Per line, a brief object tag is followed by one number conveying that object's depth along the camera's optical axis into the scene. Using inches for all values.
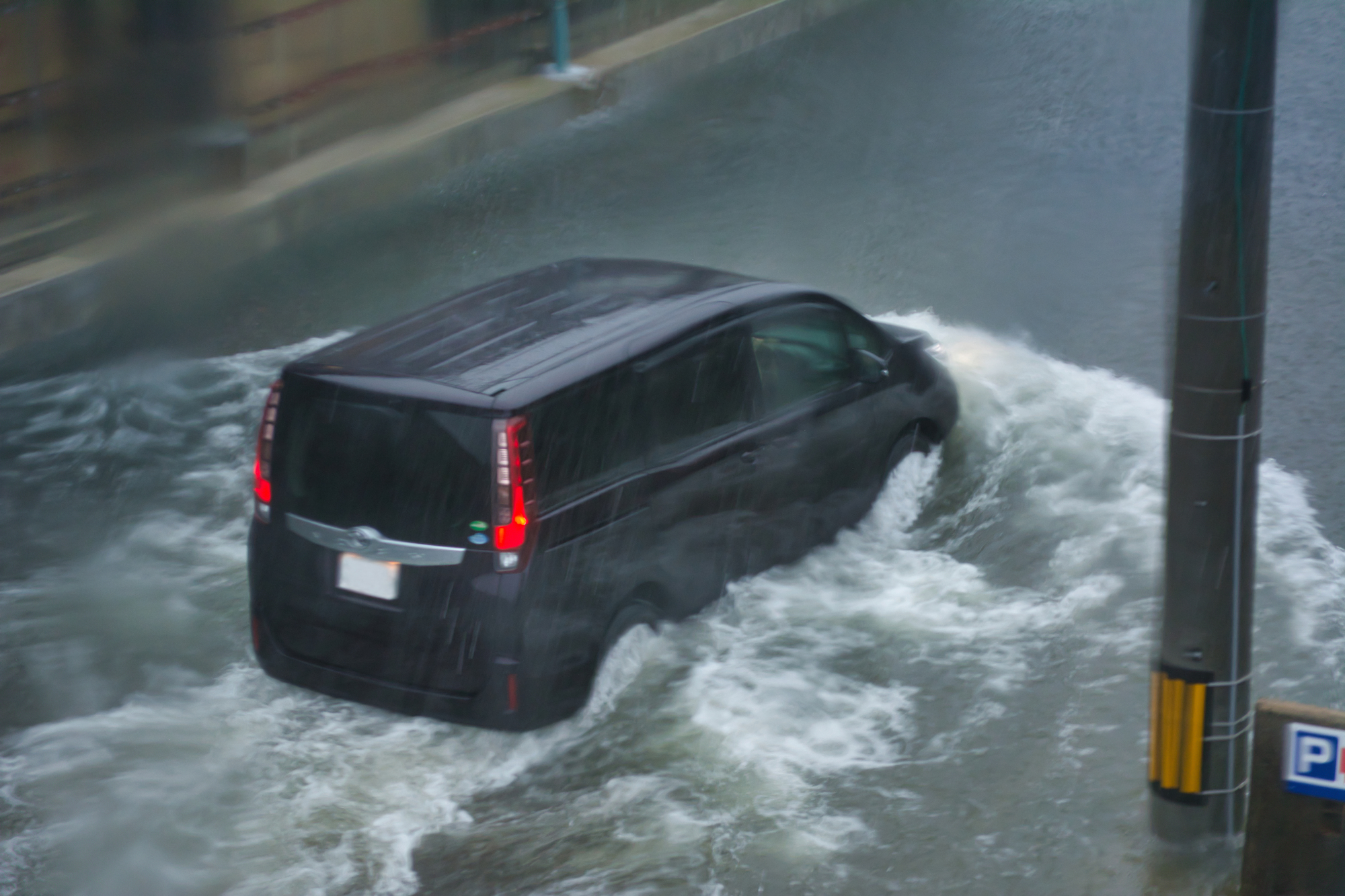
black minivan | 451.5
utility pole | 357.4
